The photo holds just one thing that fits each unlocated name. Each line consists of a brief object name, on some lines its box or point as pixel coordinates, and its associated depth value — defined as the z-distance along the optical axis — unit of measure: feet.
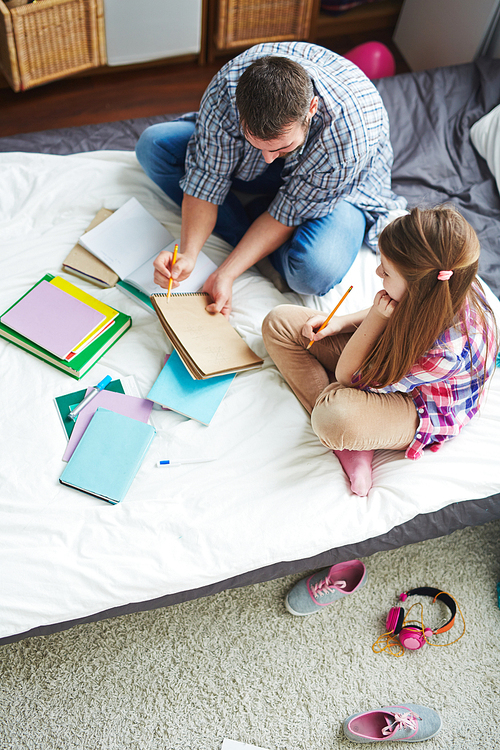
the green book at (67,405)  3.88
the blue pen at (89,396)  3.89
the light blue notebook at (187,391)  3.97
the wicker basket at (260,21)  6.70
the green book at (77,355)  4.05
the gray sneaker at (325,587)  4.17
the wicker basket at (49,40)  5.72
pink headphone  4.10
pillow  5.34
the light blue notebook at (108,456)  3.65
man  4.02
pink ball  6.81
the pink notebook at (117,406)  3.92
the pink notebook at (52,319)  4.07
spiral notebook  4.06
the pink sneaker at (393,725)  3.77
